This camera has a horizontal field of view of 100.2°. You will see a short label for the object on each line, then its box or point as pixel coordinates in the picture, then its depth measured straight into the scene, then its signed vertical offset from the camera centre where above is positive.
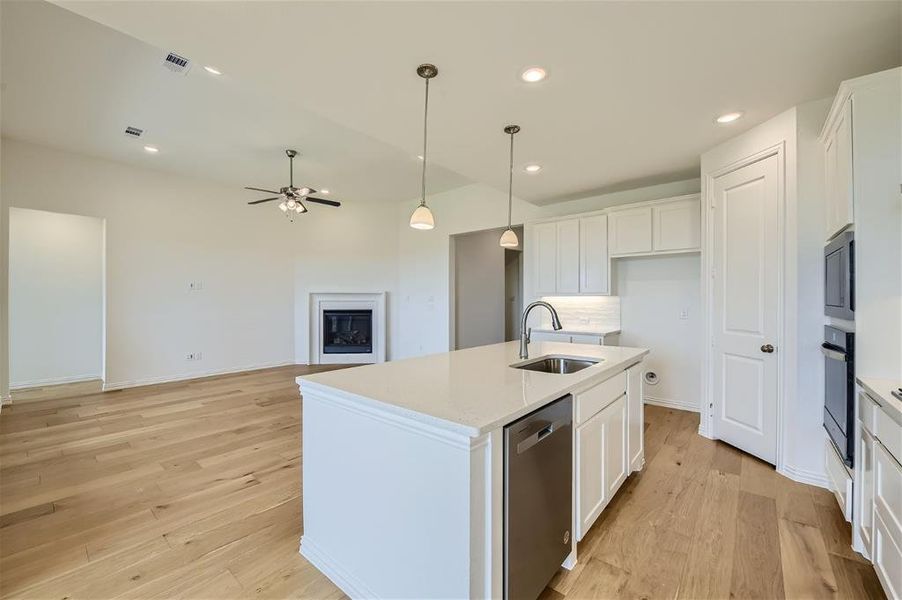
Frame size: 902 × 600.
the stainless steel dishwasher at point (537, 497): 1.31 -0.76
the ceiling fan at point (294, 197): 4.26 +1.17
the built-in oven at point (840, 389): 1.89 -0.50
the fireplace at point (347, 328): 6.95 -0.54
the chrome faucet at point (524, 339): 2.44 -0.26
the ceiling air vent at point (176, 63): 2.70 +1.72
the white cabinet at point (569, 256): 4.41 +0.53
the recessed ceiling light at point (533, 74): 2.17 +1.32
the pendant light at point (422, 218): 2.39 +0.51
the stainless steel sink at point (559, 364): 2.42 -0.43
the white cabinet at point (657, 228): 3.80 +0.76
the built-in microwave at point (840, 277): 1.91 +0.12
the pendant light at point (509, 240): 3.31 +0.52
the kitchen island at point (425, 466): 1.21 -0.64
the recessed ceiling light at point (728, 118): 2.69 +1.31
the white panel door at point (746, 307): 2.76 -0.06
